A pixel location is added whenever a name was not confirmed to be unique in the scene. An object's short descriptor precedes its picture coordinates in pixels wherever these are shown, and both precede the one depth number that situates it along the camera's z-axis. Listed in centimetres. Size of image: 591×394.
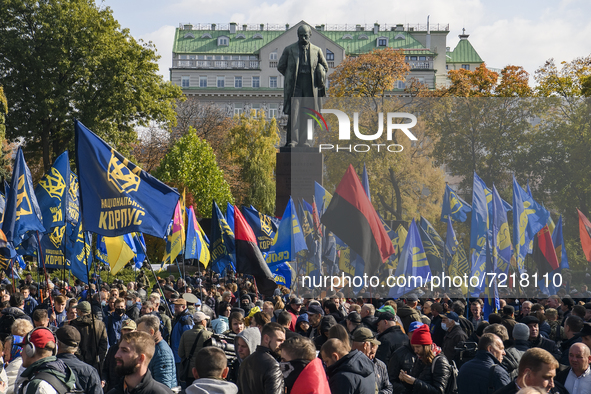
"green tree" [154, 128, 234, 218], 4559
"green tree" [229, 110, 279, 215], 5372
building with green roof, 9394
